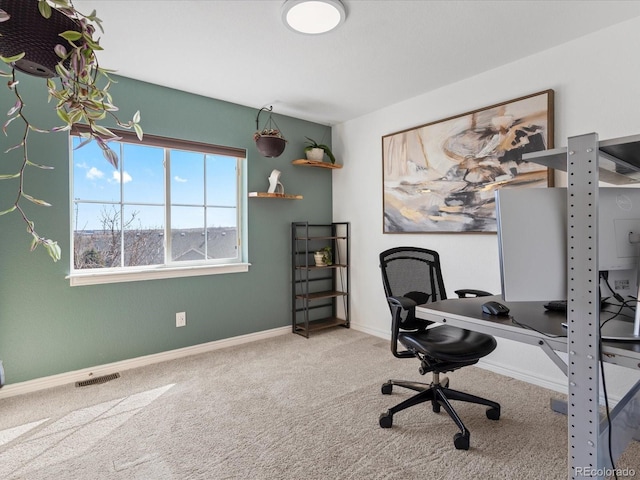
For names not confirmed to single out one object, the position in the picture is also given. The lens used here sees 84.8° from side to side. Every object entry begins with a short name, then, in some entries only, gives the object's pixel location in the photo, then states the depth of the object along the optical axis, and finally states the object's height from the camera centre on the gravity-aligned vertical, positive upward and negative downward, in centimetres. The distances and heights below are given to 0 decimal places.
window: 278 +27
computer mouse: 134 -27
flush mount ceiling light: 189 +127
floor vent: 258 -104
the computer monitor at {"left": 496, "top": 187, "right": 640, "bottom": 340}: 109 -1
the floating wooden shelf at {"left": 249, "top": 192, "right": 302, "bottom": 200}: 342 +45
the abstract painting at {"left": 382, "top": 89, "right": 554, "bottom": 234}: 249 +62
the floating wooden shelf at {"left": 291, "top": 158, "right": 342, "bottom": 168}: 371 +82
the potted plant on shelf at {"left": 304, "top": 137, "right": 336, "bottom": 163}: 379 +96
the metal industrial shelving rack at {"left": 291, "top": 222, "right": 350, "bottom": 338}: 377 -46
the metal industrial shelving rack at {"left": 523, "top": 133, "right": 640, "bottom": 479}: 99 -20
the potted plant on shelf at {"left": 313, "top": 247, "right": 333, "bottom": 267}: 384 -20
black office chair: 183 -57
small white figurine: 355 +58
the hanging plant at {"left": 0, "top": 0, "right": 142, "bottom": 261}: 83 +47
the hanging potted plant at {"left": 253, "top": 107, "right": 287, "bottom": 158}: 327 +92
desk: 98 -31
